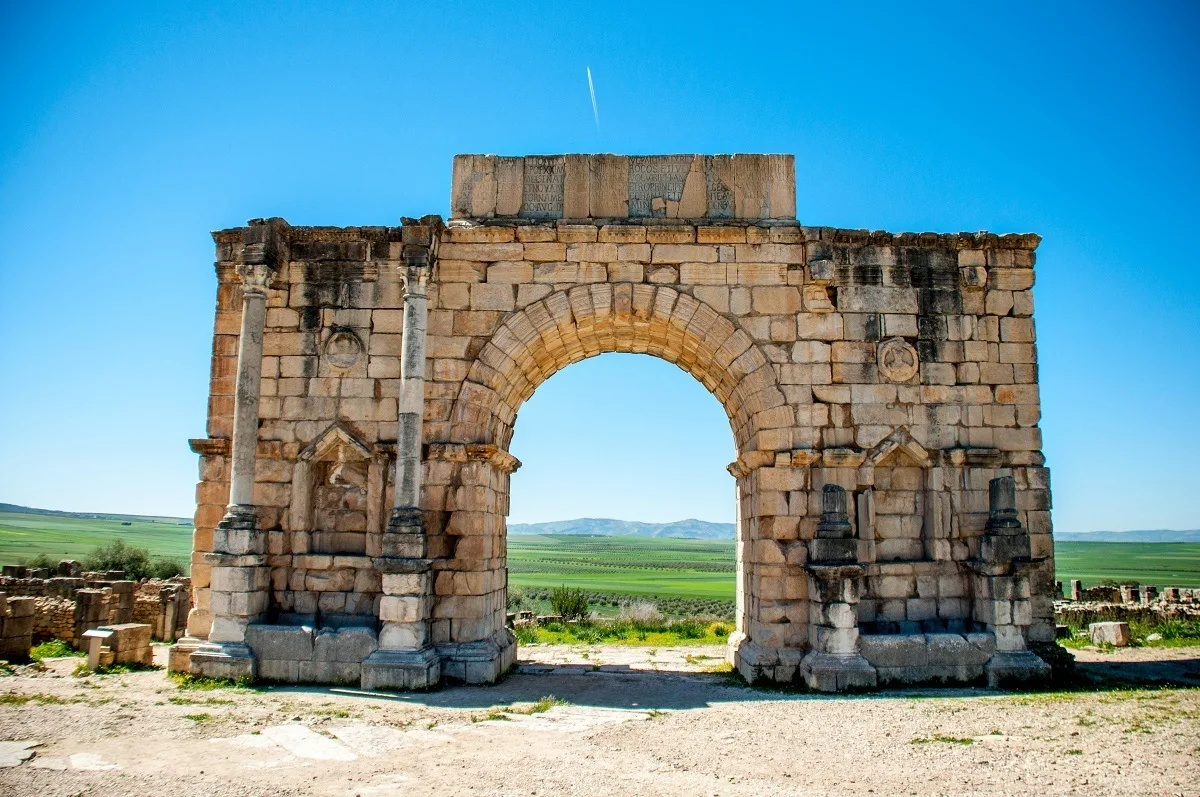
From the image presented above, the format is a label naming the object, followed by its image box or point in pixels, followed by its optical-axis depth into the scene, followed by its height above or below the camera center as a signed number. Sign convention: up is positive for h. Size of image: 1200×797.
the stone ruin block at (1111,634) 13.00 -1.99
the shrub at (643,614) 17.00 -2.37
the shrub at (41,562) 26.28 -2.04
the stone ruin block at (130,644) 10.24 -1.80
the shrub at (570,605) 17.86 -2.21
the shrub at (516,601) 22.05 -2.75
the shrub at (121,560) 25.34 -1.87
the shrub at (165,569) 25.62 -2.20
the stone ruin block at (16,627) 10.45 -1.63
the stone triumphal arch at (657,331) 9.50 +1.21
